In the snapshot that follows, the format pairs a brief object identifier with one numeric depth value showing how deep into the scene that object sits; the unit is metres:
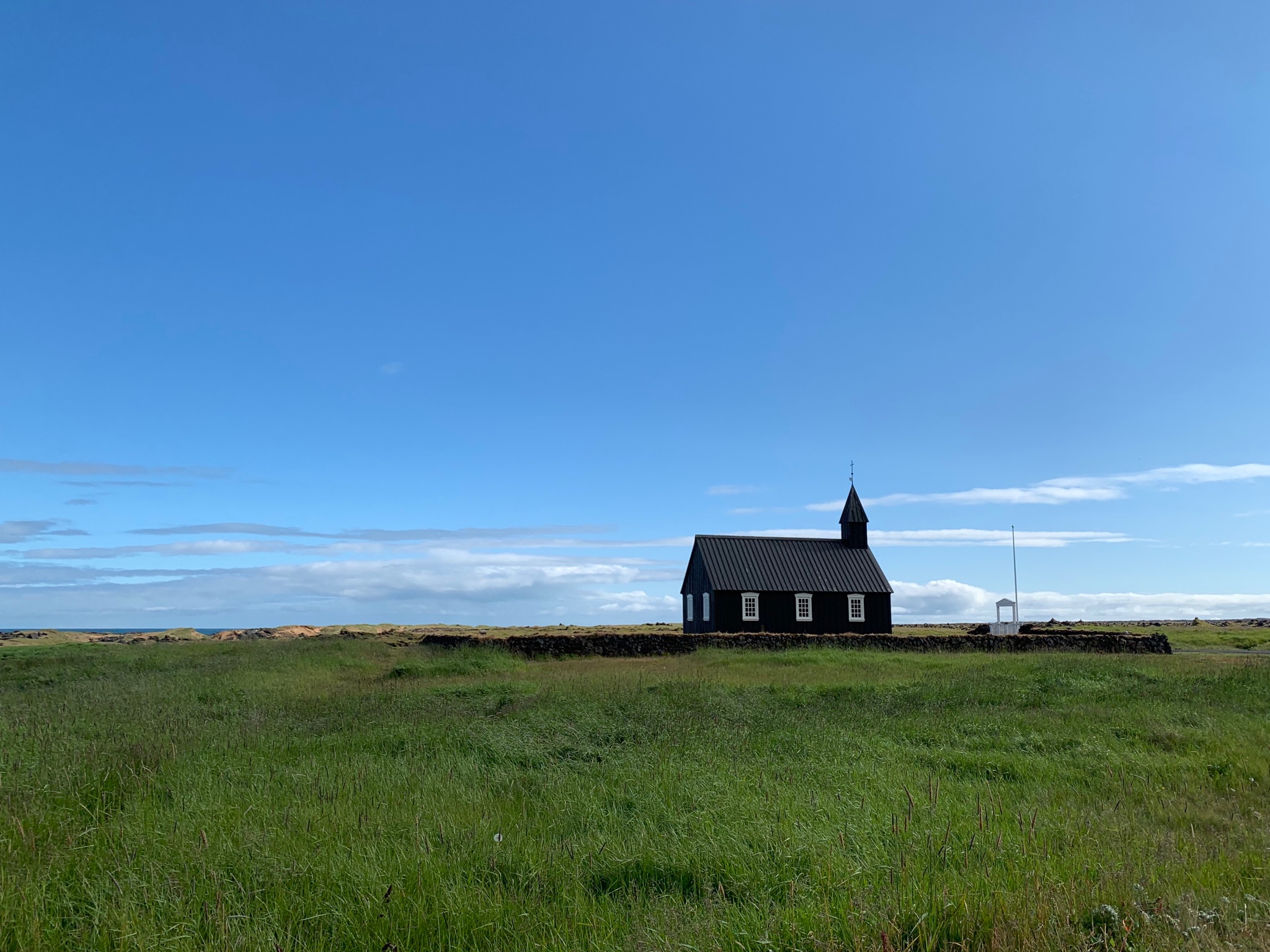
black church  41.59
